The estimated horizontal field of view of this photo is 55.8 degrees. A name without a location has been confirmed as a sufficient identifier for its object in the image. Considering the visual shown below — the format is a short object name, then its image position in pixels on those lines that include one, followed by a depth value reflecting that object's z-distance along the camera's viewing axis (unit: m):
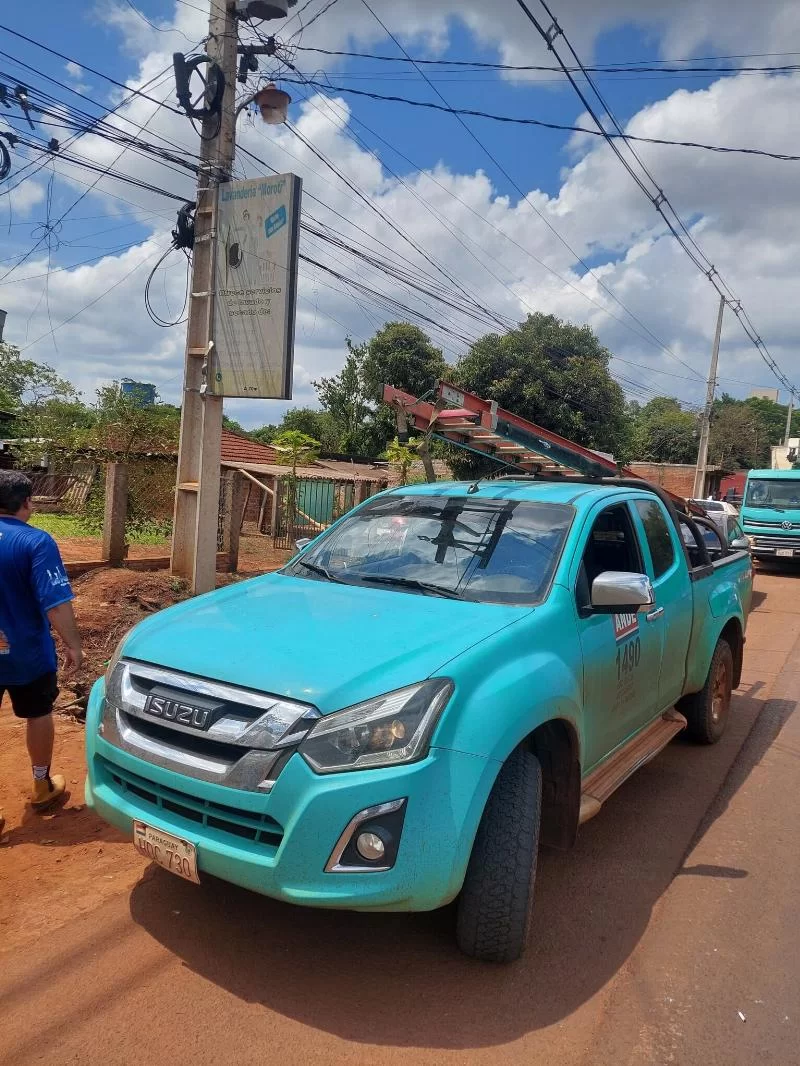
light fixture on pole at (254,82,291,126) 8.84
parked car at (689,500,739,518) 13.47
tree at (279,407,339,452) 38.56
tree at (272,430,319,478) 15.80
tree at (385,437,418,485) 15.87
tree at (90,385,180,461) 10.76
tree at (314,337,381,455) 34.98
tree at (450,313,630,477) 22.77
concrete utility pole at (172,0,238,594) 8.37
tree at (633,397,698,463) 43.62
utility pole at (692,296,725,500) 27.09
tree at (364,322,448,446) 28.52
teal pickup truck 2.39
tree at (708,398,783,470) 47.69
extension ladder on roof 8.59
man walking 3.64
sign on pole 7.96
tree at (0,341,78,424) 34.41
